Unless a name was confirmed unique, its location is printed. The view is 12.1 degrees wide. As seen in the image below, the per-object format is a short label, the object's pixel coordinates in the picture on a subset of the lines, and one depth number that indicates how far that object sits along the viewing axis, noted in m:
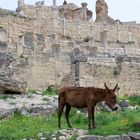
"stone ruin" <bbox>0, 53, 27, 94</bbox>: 25.28
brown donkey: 16.88
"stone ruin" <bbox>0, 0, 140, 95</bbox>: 32.56
